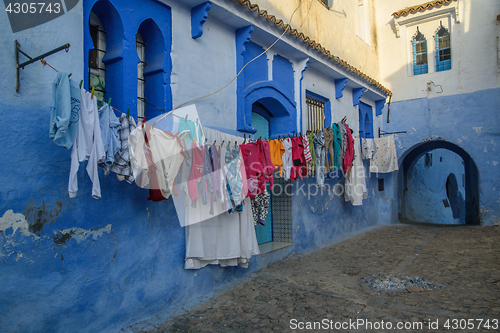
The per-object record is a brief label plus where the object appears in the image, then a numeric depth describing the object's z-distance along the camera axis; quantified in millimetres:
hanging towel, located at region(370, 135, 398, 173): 10953
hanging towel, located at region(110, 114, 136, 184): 3506
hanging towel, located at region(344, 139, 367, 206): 9445
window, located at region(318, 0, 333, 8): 9344
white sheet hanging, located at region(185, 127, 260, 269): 4773
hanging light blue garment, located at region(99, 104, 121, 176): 3393
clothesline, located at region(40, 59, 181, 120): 3176
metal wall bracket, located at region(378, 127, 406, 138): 12180
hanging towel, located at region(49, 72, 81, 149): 2924
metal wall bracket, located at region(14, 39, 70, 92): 3150
